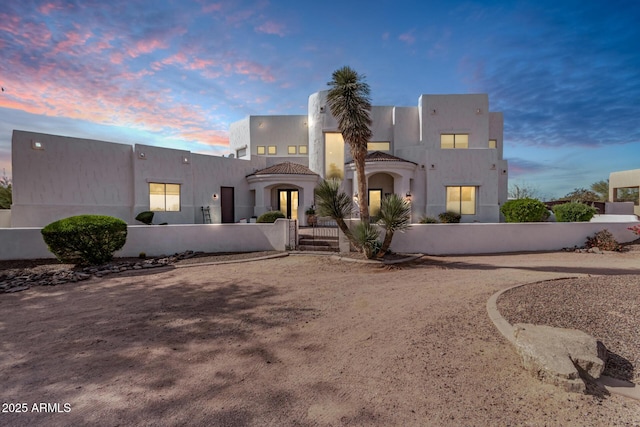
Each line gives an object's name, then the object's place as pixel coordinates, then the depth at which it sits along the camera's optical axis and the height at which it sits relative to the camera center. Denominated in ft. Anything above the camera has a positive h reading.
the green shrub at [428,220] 62.49 -2.48
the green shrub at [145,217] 56.51 -1.47
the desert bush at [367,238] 37.19 -3.71
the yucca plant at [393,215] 35.50 -0.78
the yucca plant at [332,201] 37.68 +0.98
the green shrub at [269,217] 56.29 -1.56
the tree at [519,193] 130.45 +6.69
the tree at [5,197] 82.74 +3.64
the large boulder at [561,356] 10.92 -5.93
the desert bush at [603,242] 44.45 -5.25
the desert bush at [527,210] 57.82 -0.41
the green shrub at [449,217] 66.28 -1.99
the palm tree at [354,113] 39.75 +13.02
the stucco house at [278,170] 51.29 +8.61
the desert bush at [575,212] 56.85 -0.84
